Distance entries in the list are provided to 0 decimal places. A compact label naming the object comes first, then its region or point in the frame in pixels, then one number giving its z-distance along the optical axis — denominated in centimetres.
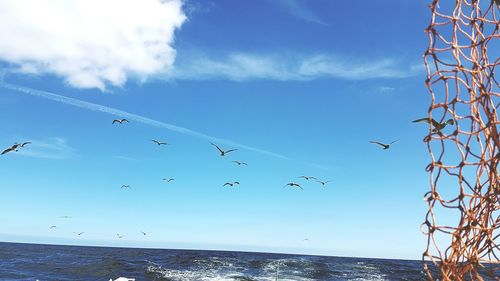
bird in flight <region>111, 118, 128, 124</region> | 2448
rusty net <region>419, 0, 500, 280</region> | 278
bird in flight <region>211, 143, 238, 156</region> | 2475
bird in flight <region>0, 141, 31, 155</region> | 2028
